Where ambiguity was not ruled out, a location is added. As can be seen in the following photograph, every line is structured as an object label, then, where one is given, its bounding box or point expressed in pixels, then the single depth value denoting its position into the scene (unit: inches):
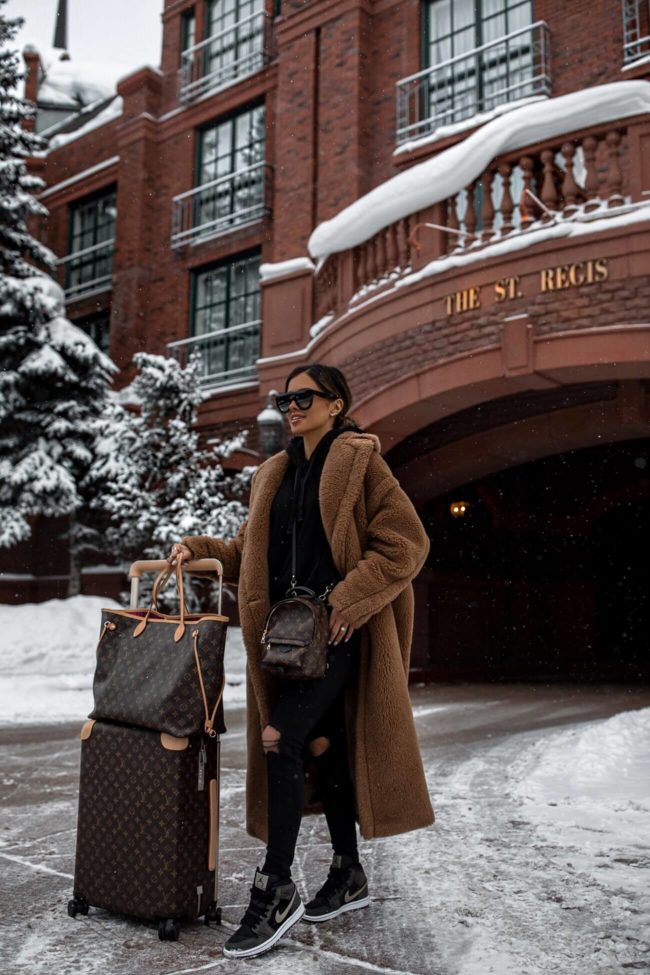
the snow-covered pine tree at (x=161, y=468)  534.0
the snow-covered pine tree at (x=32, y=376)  645.9
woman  119.1
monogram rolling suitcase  116.9
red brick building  372.8
